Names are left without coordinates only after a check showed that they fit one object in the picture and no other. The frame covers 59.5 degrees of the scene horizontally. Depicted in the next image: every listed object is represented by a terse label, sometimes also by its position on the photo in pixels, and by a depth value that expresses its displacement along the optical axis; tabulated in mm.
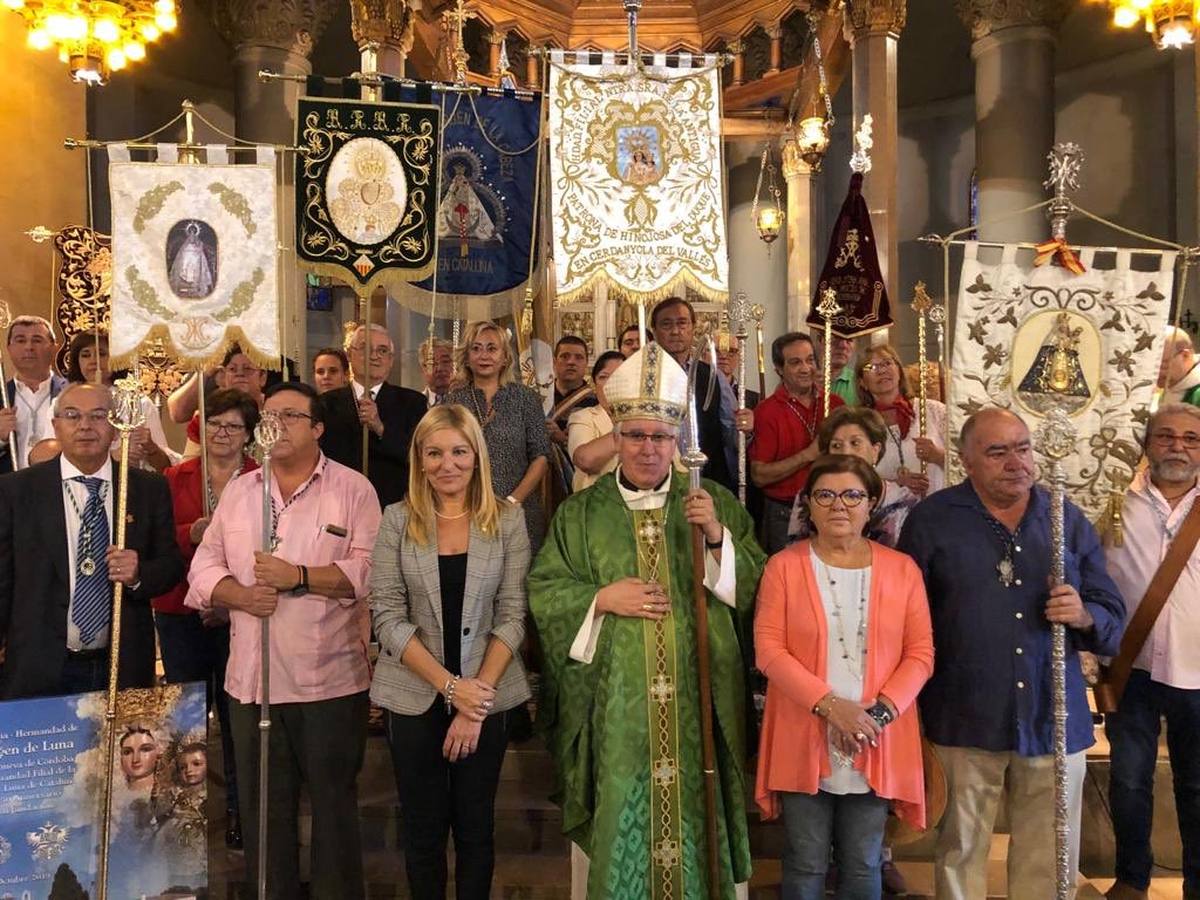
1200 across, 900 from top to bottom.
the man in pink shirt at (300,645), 3678
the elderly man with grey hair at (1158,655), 3912
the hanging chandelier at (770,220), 11094
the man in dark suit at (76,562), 3725
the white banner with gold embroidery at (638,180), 4766
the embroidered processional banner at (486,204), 5488
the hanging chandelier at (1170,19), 7883
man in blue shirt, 3469
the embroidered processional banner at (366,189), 4988
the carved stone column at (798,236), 11875
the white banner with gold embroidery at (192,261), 4578
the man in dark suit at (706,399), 5102
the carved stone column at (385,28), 9281
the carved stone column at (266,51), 11055
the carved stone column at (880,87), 9039
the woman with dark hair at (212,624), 4367
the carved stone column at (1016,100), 11602
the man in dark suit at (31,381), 5039
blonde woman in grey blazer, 3420
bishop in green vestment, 3514
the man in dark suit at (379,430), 5043
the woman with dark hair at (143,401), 4828
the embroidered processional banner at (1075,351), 4129
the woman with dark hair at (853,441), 3879
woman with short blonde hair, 4625
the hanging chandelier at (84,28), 8133
